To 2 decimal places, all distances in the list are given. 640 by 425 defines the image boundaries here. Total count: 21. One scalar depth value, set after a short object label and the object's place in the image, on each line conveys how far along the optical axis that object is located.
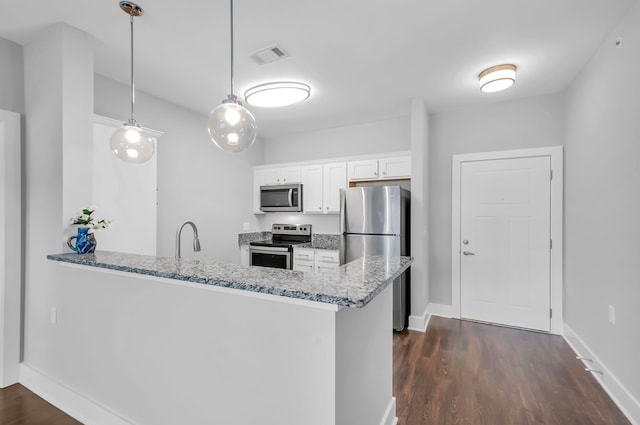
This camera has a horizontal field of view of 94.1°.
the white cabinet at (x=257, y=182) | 4.78
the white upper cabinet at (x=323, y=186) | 4.22
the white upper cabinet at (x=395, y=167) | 3.78
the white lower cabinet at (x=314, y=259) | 4.00
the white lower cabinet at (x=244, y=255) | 4.43
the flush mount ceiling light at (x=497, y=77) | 2.69
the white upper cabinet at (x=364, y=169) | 3.97
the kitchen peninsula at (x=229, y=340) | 1.15
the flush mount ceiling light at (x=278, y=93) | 2.94
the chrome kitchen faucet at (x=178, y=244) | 2.14
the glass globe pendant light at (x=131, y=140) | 1.87
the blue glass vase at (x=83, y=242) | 2.04
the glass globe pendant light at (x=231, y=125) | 1.54
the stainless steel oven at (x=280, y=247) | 4.15
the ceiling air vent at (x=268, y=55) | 2.38
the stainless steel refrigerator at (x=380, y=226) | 3.37
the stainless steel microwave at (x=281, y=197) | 4.43
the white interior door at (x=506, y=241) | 3.40
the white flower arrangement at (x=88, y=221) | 2.09
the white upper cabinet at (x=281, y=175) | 4.54
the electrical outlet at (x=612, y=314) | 2.14
